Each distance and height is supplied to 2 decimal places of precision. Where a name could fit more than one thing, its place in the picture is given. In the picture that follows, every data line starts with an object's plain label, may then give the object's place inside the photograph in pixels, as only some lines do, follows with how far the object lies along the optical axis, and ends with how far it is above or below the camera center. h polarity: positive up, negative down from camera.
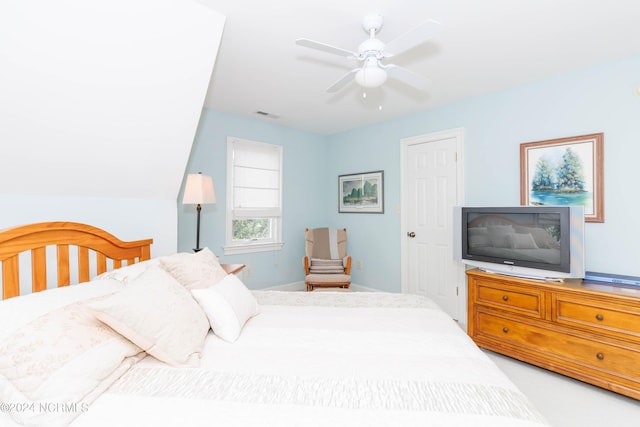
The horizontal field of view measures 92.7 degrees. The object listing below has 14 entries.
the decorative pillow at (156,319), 1.20 -0.43
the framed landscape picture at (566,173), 2.57 +0.38
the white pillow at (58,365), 0.94 -0.50
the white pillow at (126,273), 1.61 -0.31
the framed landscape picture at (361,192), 4.32 +0.34
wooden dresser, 2.05 -0.85
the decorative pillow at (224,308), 1.52 -0.48
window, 4.00 +0.26
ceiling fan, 1.65 +0.95
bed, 0.95 -0.60
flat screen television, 2.37 -0.22
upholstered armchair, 3.88 -0.62
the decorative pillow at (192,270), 1.73 -0.32
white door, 3.52 -0.01
